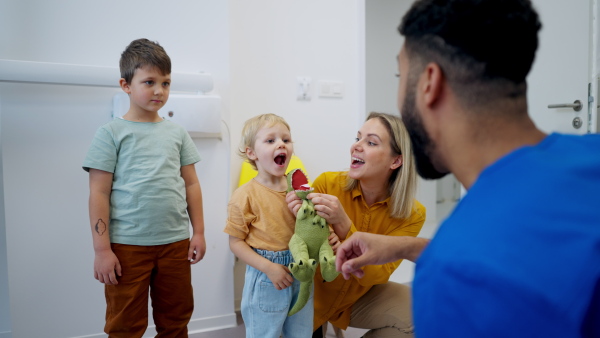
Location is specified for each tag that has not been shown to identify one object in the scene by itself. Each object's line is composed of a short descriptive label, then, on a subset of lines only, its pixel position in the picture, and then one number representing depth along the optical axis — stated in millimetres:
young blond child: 1344
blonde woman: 1524
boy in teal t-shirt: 1471
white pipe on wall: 1707
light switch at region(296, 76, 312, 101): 2537
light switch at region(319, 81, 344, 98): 2600
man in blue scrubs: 505
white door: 2285
